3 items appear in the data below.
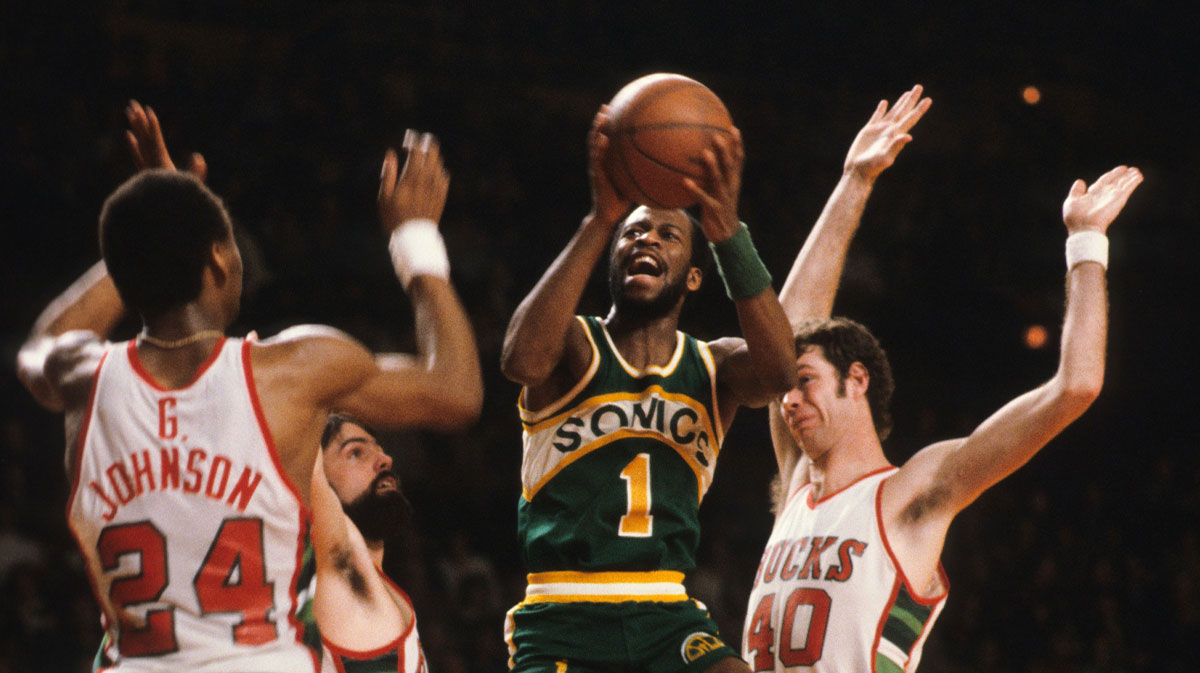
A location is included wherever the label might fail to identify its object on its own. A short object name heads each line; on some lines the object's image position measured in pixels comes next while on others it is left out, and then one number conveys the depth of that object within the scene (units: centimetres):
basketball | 700
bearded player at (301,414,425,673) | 732
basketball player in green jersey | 711
